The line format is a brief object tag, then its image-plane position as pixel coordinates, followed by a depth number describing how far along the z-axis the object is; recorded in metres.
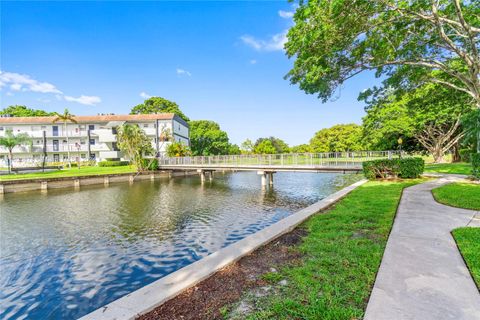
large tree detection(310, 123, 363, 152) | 59.41
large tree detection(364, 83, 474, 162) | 26.16
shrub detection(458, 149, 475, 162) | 29.99
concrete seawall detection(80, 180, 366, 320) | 3.04
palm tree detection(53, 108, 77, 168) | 40.61
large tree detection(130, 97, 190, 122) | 64.12
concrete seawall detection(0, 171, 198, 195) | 23.44
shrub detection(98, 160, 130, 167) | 39.69
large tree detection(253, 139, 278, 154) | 59.50
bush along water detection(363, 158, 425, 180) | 16.05
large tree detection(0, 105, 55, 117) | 59.94
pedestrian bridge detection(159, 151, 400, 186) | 21.67
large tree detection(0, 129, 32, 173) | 36.25
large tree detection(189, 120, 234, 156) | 58.69
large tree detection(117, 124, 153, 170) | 33.25
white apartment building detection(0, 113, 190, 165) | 43.88
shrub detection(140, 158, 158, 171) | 35.18
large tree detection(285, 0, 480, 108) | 8.05
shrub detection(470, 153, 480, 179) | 12.04
